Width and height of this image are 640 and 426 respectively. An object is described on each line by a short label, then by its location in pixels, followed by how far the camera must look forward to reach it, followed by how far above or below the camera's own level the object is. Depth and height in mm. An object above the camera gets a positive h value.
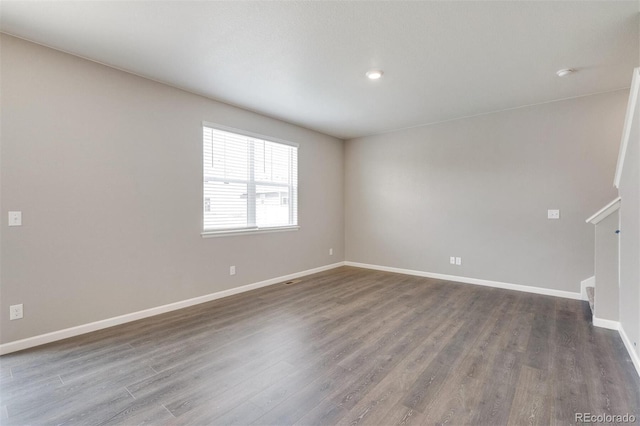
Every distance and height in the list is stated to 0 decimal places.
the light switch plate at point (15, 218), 2438 -39
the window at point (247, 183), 3846 +460
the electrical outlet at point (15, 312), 2441 -818
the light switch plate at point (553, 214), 3914 +6
